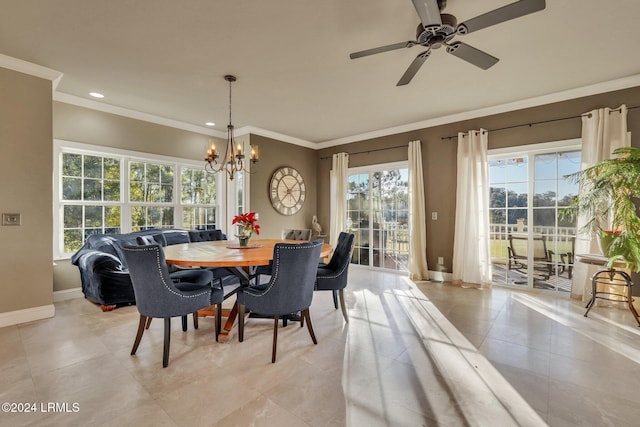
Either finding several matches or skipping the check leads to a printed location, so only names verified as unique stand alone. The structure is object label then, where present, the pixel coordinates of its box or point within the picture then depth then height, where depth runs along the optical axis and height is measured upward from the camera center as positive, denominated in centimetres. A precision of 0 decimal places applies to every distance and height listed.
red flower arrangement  309 -14
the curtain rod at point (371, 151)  541 +122
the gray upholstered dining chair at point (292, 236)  366 -36
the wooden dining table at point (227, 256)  222 -38
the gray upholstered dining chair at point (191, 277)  286 -67
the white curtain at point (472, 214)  440 -3
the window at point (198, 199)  516 +22
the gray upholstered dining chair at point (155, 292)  212 -61
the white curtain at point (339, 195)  607 +35
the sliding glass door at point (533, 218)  399 -8
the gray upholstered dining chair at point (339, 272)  294 -64
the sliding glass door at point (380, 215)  546 -6
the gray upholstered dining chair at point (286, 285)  225 -58
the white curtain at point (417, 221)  498 -16
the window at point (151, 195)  454 +26
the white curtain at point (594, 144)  347 +83
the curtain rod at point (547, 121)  351 +125
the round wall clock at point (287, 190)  568 +43
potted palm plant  286 +10
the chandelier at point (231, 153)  314 +65
